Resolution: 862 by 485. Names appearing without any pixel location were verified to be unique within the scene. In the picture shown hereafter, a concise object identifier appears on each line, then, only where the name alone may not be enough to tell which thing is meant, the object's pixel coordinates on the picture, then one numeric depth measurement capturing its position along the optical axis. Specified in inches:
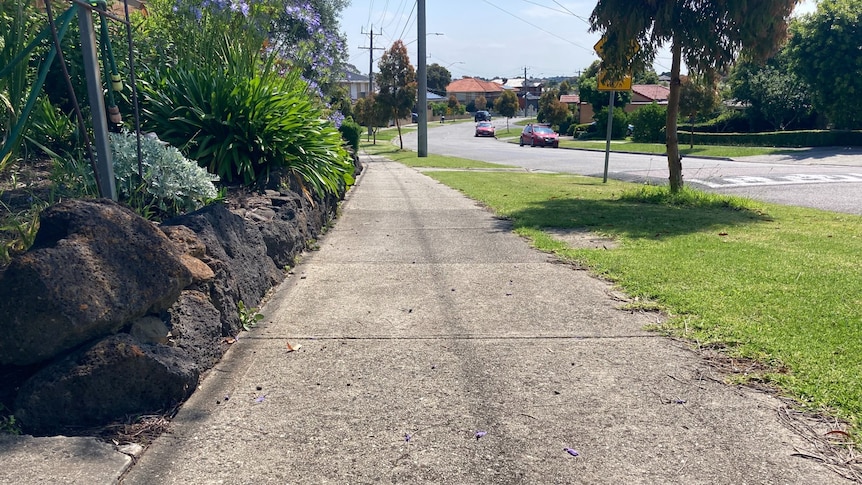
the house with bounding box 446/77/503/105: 5753.0
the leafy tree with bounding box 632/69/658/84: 3344.0
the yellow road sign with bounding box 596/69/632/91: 541.4
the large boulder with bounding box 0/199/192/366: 119.3
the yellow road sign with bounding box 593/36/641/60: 499.0
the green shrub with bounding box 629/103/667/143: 1755.7
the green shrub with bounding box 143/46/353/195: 269.3
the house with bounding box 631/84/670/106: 2738.7
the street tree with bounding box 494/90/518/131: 3558.1
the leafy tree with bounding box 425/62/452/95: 5629.9
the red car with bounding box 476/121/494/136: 2503.7
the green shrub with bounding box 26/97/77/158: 222.4
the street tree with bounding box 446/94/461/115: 4276.6
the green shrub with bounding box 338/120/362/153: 927.2
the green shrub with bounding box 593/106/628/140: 1977.1
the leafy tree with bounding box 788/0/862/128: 1259.2
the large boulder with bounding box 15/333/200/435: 119.7
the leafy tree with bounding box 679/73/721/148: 1339.8
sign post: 514.6
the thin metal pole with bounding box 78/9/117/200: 168.6
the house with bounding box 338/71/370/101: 4161.2
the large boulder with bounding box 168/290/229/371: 148.6
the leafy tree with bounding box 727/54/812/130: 1589.6
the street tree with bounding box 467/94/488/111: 4960.6
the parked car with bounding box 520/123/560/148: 1807.3
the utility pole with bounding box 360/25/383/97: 2474.8
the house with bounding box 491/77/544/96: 6381.9
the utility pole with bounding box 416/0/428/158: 1206.9
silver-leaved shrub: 202.8
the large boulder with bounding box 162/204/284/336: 174.1
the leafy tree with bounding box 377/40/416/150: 1669.5
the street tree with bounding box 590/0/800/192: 435.8
